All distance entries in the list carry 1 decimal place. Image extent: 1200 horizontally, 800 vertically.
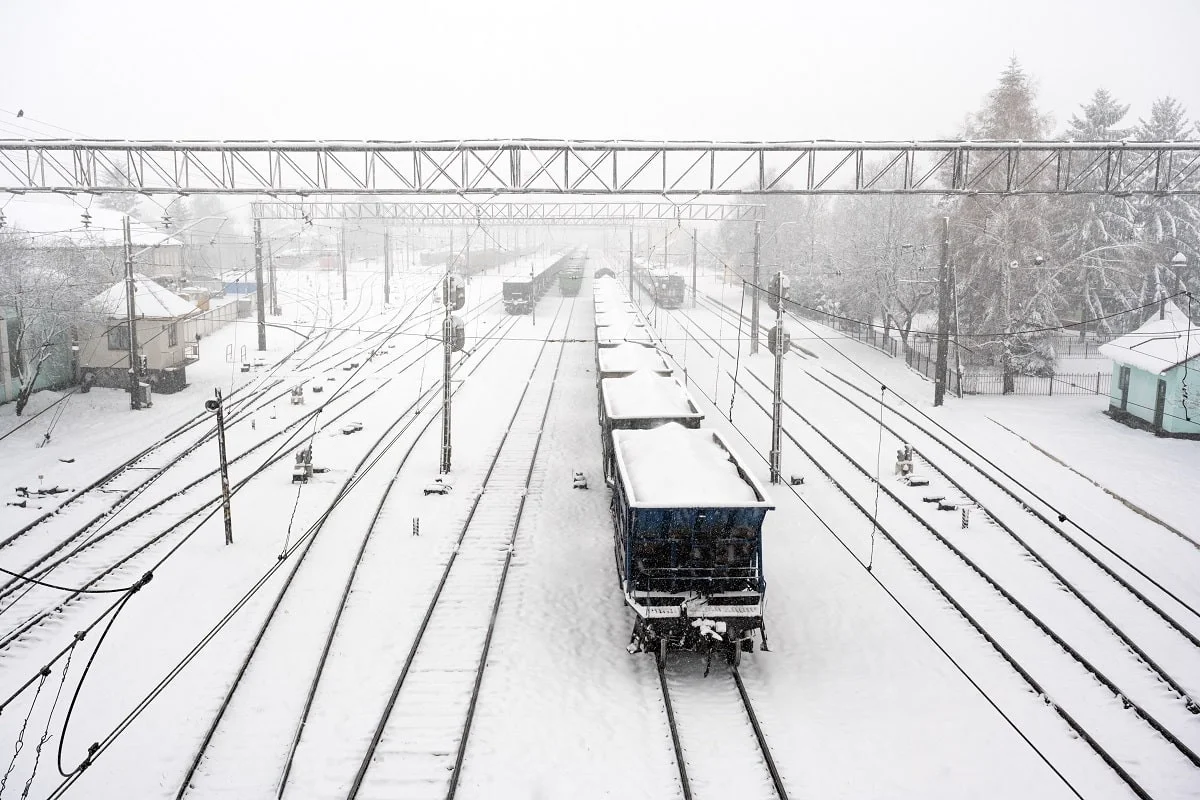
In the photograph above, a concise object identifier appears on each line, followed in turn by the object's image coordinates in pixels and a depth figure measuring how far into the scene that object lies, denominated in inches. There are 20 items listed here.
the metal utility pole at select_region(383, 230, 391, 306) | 2536.9
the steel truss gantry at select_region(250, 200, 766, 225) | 2100.1
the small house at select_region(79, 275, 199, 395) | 1261.1
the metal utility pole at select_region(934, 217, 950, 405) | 1141.7
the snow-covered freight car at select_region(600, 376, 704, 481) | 734.5
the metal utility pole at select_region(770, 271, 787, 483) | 815.1
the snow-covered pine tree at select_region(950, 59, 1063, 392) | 1411.2
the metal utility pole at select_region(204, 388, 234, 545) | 668.1
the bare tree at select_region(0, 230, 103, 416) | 1141.7
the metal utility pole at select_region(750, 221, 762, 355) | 1601.7
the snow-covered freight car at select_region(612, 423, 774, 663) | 486.0
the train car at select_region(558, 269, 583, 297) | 2903.5
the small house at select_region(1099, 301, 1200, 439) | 1043.9
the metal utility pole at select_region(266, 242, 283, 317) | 2101.7
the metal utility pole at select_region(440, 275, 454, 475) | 848.5
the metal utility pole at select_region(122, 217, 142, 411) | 1067.3
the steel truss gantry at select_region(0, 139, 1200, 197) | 836.0
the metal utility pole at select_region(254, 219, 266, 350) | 1606.2
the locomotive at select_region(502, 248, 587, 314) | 2263.8
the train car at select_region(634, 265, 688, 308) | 2539.4
